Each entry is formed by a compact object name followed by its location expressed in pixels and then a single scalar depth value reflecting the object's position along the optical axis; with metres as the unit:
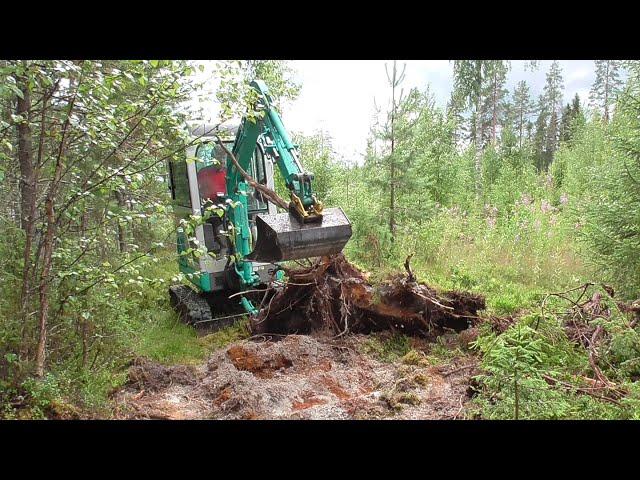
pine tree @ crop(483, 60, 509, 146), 20.62
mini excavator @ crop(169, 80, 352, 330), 4.52
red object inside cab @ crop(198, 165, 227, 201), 7.17
